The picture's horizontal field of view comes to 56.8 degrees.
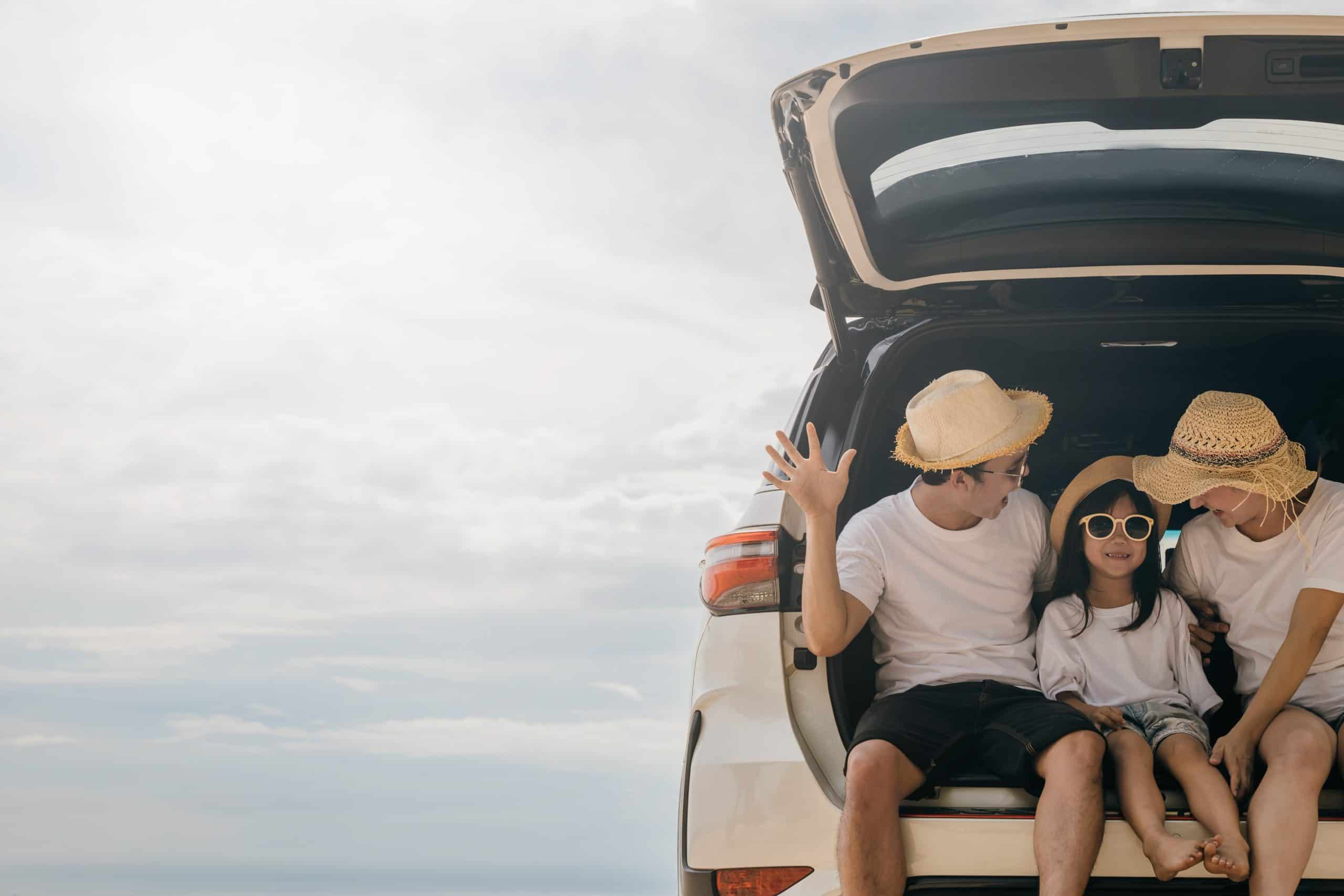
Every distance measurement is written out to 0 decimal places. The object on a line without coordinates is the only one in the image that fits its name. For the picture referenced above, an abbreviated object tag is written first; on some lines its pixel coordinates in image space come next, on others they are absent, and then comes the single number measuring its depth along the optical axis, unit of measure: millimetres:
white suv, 2225
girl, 2533
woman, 2422
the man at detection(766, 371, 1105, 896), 2213
